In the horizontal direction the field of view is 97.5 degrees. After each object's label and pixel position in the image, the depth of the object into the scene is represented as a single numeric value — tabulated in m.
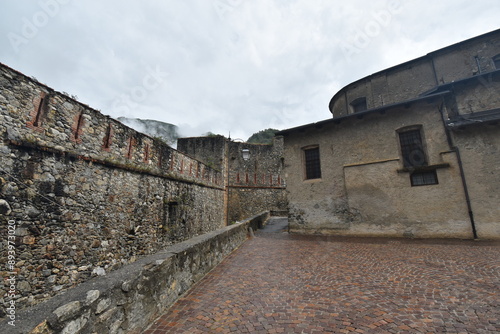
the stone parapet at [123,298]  1.89
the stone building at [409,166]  8.37
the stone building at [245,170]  21.14
